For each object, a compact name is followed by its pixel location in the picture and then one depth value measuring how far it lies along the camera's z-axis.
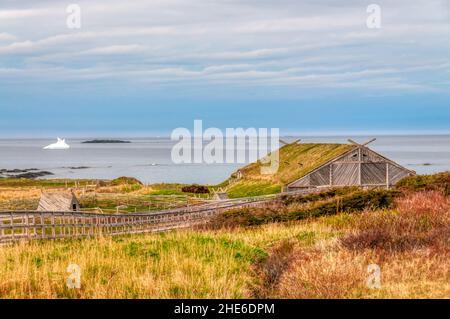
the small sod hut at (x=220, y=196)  63.49
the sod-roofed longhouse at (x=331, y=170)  58.66
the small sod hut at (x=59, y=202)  51.66
